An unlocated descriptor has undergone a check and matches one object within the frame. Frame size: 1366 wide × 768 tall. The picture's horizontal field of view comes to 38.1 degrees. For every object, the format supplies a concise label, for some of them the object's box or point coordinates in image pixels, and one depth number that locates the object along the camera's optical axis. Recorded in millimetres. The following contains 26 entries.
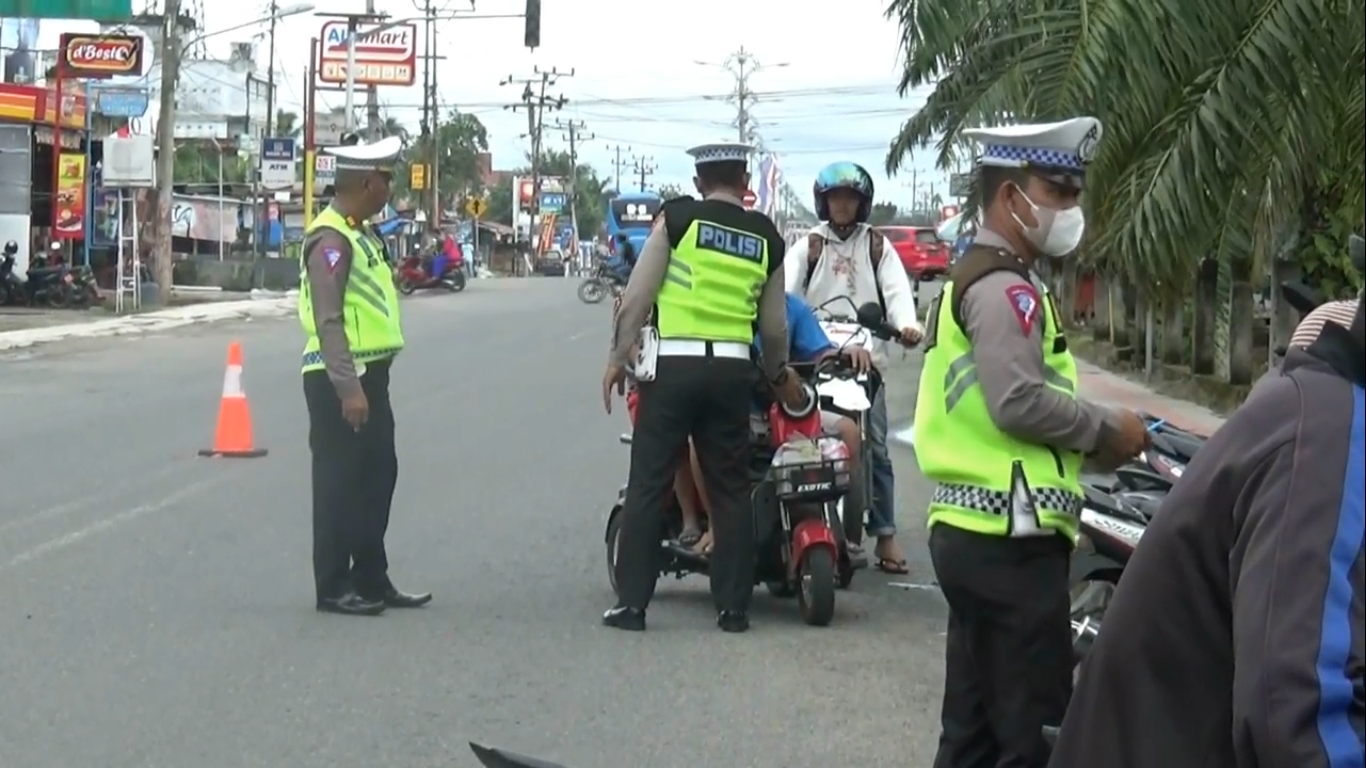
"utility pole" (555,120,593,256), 124375
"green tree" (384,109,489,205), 100938
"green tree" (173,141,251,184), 77312
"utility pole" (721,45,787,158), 87188
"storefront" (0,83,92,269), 38688
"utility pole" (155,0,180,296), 36781
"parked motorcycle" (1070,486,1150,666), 5656
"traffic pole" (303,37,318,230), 47031
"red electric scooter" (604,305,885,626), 7809
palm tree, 9367
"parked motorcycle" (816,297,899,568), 8406
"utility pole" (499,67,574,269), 101438
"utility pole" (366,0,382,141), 55938
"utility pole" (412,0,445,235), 71625
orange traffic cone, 13953
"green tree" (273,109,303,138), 92531
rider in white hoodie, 8617
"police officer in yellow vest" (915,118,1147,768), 4336
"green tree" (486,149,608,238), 136000
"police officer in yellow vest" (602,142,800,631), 7484
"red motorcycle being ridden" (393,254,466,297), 48250
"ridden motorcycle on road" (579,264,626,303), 43125
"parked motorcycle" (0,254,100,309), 35562
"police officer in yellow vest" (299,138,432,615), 7926
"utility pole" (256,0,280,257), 57688
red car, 48862
